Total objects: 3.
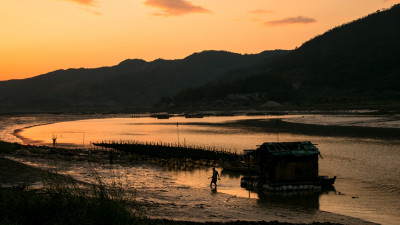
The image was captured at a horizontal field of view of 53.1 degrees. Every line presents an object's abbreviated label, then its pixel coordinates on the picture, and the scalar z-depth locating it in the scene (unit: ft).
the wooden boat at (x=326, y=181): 104.73
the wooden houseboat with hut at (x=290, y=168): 102.37
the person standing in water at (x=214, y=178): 104.99
